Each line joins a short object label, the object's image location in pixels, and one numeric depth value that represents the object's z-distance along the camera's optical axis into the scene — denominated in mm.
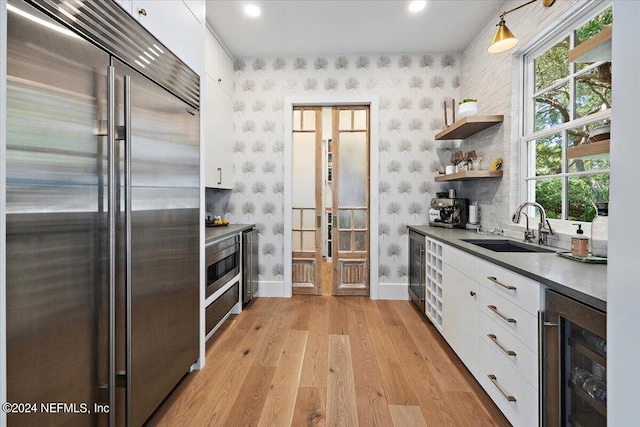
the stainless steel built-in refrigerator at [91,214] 861
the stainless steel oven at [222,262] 2391
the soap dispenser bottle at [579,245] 1562
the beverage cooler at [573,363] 1032
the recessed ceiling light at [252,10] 2752
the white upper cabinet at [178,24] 1447
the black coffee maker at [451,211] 3188
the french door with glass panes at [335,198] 3752
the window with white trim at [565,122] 1848
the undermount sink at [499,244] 2301
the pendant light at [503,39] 2002
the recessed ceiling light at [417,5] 2689
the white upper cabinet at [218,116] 2949
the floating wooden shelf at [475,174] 2731
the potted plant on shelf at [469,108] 2828
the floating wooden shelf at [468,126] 2729
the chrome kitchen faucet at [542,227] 2043
